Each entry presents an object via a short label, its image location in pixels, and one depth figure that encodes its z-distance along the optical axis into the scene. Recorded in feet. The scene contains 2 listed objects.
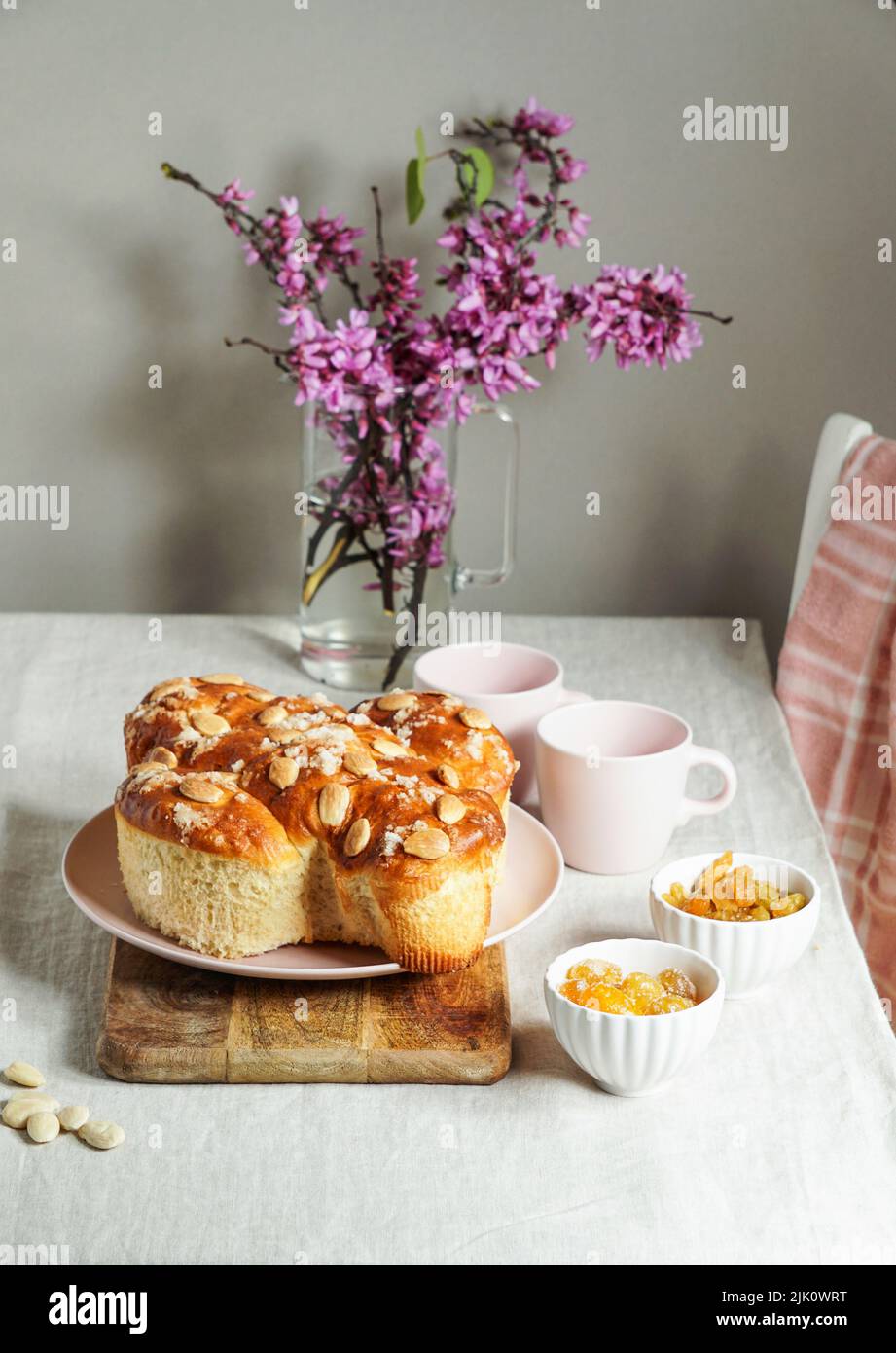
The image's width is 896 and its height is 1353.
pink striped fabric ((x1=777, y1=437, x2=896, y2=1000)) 4.30
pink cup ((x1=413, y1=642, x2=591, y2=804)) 3.70
